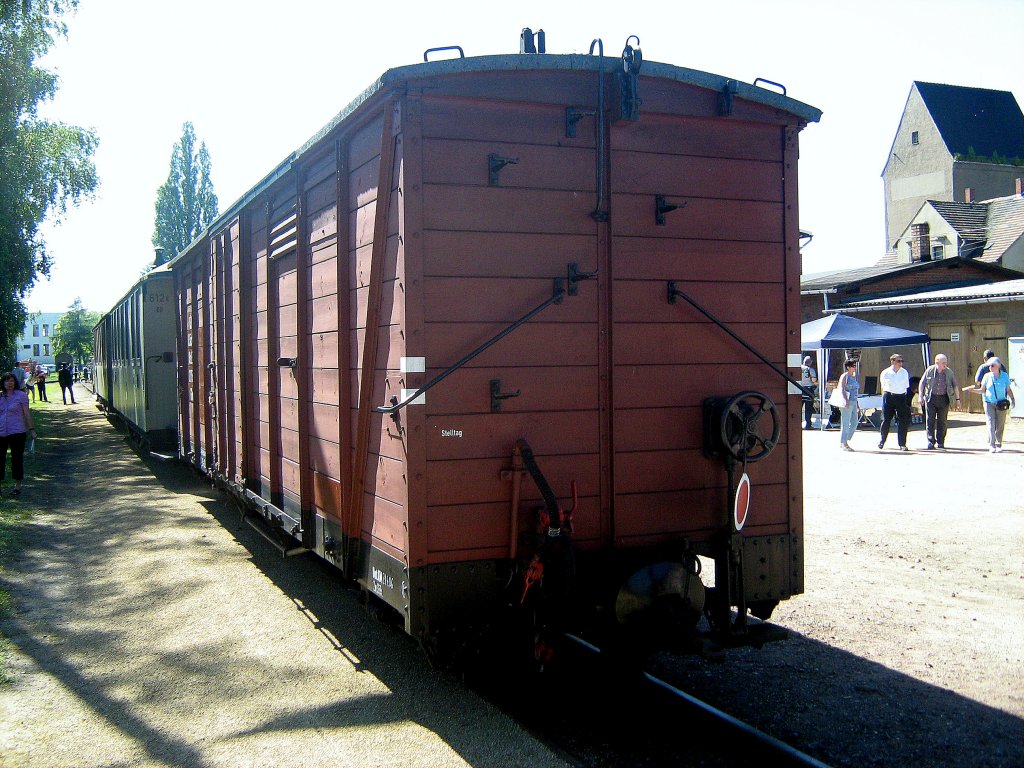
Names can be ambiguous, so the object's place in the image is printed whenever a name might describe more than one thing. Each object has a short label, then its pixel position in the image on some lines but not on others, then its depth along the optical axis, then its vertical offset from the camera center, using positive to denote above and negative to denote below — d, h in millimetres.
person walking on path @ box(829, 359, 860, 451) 14828 -972
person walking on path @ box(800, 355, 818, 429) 19394 -811
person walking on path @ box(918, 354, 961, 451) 14242 -798
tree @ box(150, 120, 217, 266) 53000 +9825
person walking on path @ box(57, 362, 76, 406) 35375 -614
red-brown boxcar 3855 +88
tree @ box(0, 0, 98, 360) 18141 +4728
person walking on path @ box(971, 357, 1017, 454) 13383 -792
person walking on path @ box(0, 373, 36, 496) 10594 -720
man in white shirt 14633 -821
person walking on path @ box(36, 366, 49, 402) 32219 -781
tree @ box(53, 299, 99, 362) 76875 +2382
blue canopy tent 17594 +278
